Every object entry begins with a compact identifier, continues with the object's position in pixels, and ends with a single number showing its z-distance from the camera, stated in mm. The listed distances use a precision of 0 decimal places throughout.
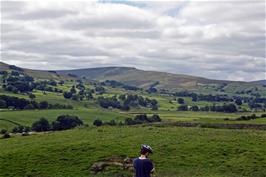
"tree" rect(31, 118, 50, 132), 104125
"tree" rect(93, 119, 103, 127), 120106
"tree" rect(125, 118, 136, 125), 111062
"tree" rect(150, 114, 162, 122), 122656
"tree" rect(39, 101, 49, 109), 152400
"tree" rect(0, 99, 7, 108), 144000
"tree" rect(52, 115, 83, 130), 108938
